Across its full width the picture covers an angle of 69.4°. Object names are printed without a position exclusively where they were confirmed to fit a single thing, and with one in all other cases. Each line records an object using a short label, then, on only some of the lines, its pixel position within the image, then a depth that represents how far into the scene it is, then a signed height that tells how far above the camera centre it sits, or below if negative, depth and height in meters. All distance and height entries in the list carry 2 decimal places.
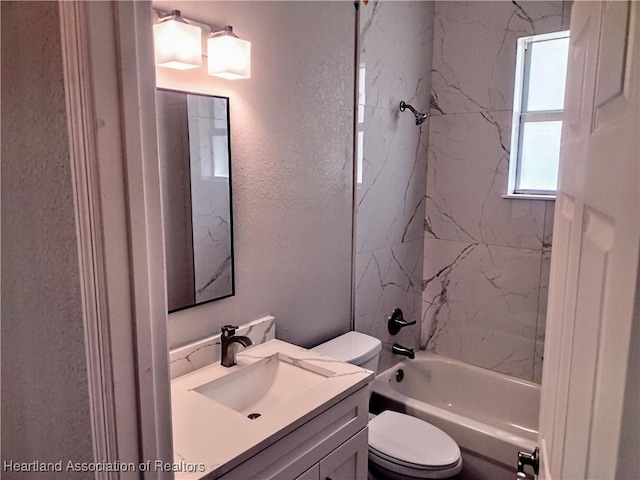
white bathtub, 2.17 -1.26
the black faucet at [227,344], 1.68 -0.60
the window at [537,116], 2.56 +0.36
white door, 0.39 -0.08
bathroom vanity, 1.19 -0.70
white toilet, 1.95 -1.17
